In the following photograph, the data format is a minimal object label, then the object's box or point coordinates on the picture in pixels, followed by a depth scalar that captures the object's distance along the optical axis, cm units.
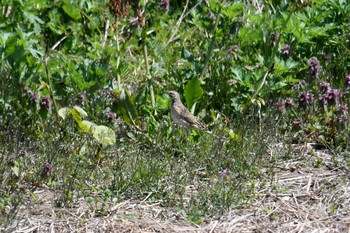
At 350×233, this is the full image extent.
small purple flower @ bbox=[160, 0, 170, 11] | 1577
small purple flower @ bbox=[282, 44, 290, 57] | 1441
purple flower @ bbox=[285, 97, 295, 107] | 1384
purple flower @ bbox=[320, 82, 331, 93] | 1391
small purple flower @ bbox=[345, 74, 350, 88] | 1389
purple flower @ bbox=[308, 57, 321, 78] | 1411
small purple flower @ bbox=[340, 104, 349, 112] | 1356
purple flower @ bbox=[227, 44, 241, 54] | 1483
